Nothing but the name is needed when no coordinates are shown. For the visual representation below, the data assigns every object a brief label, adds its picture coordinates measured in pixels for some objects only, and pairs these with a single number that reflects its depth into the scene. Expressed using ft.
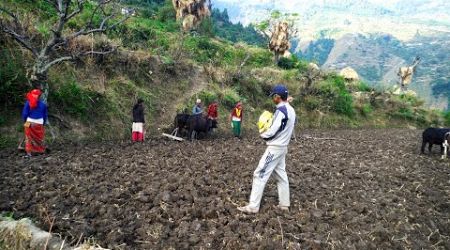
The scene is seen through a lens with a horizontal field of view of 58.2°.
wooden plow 43.26
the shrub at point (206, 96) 60.29
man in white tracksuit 20.39
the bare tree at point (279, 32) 108.27
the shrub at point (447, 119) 108.27
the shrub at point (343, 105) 85.66
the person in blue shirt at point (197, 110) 46.91
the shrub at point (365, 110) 92.32
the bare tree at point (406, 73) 137.31
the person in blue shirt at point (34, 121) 30.73
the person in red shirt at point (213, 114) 49.06
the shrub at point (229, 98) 63.57
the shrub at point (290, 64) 111.14
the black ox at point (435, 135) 43.87
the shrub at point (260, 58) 100.36
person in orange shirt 50.39
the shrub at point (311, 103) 79.97
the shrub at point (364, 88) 111.25
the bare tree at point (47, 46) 33.53
